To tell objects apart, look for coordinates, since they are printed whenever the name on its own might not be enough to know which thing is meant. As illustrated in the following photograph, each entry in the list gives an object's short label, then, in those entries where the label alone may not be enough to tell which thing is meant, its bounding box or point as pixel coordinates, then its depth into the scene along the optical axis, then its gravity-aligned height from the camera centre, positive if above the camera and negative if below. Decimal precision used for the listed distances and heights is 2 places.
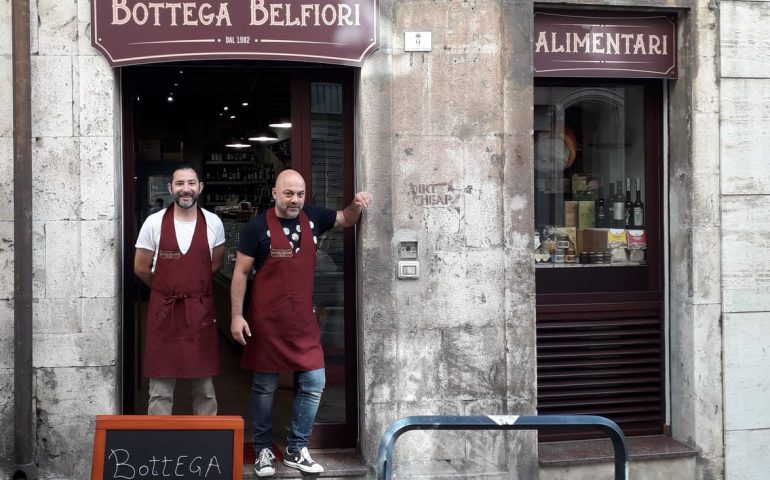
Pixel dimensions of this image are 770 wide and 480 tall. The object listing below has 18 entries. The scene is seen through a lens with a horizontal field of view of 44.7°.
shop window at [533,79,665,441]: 7.05 -0.14
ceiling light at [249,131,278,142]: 8.26 +0.91
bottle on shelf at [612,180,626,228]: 7.29 +0.22
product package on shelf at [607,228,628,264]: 7.23 -0.12
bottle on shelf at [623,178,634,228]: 7.28 +0.19
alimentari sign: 6.82 +1.39
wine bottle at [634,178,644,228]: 7.25 +0.18
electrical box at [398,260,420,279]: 6.38 -0.23
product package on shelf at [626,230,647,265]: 7.23 -0.13
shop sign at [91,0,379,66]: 6.12 +1.37
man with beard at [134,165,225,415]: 5.91 -0.36
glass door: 6.71 +0.25
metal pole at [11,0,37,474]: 5.90 -0.03
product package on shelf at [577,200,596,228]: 7.27 +0.15
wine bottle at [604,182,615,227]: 7.30 +0.23
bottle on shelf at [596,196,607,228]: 7.29 +0.15
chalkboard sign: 4.65 -1.06
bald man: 6.00 -0.50
